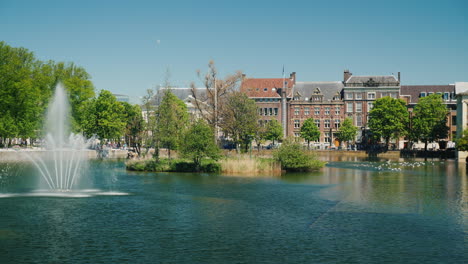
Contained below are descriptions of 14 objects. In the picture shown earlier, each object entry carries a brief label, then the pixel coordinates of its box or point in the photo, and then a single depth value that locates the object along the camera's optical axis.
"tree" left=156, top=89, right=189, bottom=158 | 52.59
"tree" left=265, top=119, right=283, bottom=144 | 108.73
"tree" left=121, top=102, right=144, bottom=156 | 61.47
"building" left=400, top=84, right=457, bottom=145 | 110.81
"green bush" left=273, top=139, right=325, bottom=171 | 50.94
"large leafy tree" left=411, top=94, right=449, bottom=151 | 93.62
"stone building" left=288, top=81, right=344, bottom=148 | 118.44
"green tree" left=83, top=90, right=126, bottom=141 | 89.31
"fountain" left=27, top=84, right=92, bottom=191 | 37.24
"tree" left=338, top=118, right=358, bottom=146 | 111.06
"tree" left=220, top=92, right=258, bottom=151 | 63.88
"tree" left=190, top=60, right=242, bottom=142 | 64.44
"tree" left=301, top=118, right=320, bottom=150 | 113.44
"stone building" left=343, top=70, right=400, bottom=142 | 114.75
